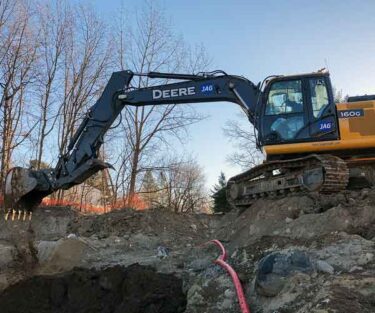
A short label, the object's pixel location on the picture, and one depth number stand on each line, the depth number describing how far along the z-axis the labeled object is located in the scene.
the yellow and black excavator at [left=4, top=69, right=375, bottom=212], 9.88
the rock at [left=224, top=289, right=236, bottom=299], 5.99
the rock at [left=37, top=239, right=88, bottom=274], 9.90
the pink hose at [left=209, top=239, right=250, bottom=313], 5.24
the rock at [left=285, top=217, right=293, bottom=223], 8.35
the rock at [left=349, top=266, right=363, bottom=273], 5.47
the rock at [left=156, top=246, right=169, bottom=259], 9.76
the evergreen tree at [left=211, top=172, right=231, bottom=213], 24.59
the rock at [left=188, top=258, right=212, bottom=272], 8.04
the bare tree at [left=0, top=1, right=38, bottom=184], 23.34
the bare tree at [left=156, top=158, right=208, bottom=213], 30.85
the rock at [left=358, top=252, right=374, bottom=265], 5.66
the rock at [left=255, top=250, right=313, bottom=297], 5.36
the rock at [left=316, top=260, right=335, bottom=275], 5.47
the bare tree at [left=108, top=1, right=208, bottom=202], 28.42
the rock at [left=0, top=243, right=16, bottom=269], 10.05
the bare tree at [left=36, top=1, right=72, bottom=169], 25.48
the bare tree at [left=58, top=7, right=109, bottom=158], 26.47
